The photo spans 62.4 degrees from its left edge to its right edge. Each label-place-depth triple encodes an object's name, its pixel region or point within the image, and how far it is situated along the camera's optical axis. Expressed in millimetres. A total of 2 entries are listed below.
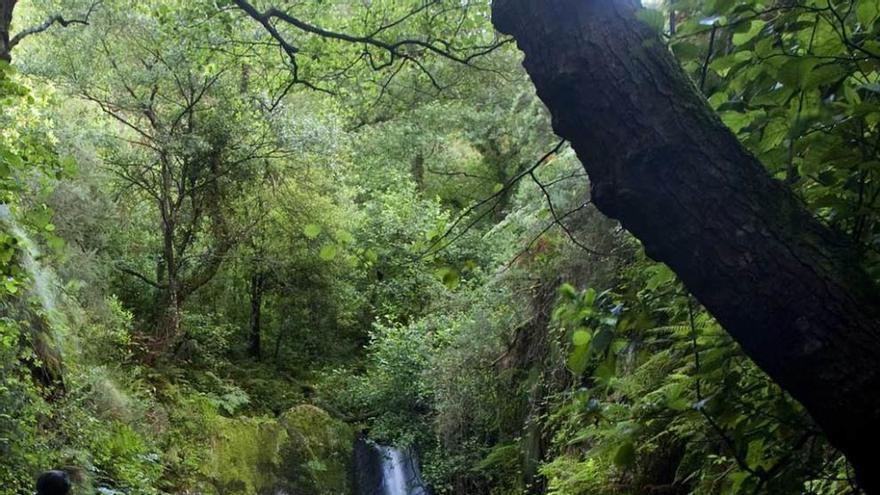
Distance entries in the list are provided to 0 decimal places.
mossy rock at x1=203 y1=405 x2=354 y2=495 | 9344
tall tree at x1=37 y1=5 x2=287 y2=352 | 9852
